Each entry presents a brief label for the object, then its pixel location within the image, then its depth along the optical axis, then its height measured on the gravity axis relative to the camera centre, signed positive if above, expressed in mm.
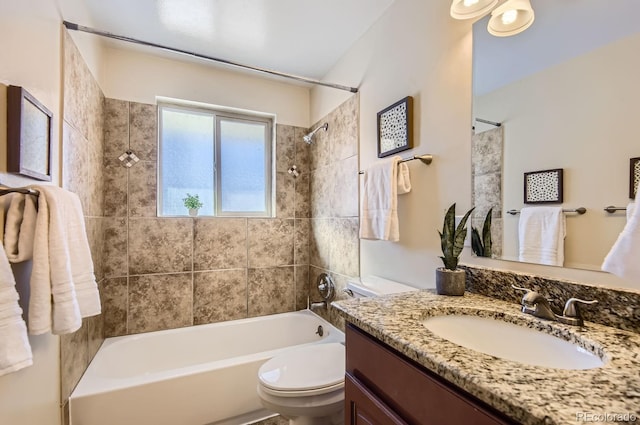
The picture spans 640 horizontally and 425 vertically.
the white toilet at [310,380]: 1307 -805
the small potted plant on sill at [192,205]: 2326 +62
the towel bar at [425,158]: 1417 +274
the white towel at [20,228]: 900 -52
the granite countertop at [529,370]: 456 -309
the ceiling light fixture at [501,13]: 1038 +760
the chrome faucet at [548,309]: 800 -281
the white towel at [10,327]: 741 -308
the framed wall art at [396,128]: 1531 +487
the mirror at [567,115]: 788 +315
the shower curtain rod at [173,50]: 1419 +918
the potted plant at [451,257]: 1117 -176
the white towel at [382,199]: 1516 +77
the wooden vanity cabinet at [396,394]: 573 -434
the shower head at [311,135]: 2395 +680
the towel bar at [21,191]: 862 +66
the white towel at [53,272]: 910 -197
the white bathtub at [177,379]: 1461 -993
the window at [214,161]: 2381 +455
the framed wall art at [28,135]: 943 +280
